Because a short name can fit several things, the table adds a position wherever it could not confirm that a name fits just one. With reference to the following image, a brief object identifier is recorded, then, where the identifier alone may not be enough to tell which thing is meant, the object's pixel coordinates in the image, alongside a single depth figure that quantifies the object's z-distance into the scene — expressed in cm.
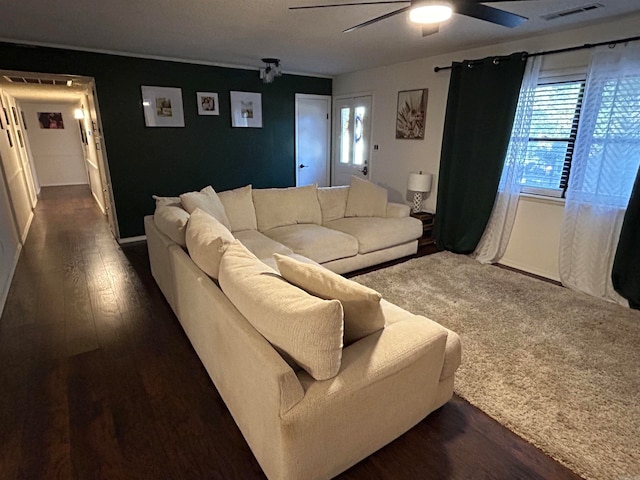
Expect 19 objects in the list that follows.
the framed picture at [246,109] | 514
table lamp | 448
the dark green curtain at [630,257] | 283
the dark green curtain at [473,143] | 357
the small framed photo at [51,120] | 926
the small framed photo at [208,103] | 484
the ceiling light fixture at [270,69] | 446
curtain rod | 279
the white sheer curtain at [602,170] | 287
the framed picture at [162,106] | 448
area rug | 169
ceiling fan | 189
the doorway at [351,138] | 554
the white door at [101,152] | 428
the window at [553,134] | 329
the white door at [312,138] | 588
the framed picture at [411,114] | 457
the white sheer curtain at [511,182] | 345
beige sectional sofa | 123
